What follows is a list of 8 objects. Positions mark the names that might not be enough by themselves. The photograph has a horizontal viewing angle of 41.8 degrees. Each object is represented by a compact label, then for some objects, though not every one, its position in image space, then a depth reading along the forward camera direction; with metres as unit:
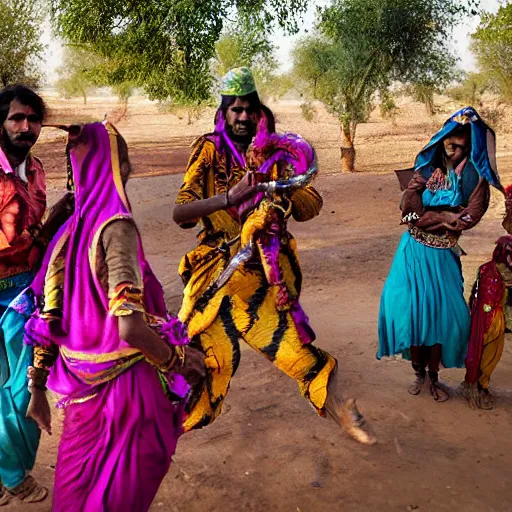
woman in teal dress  4.71
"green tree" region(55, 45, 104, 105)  27.57
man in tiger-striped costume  3.69
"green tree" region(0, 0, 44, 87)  15.29
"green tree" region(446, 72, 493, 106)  30.22
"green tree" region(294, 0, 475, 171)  16.38
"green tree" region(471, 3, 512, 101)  22.59
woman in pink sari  2.24
